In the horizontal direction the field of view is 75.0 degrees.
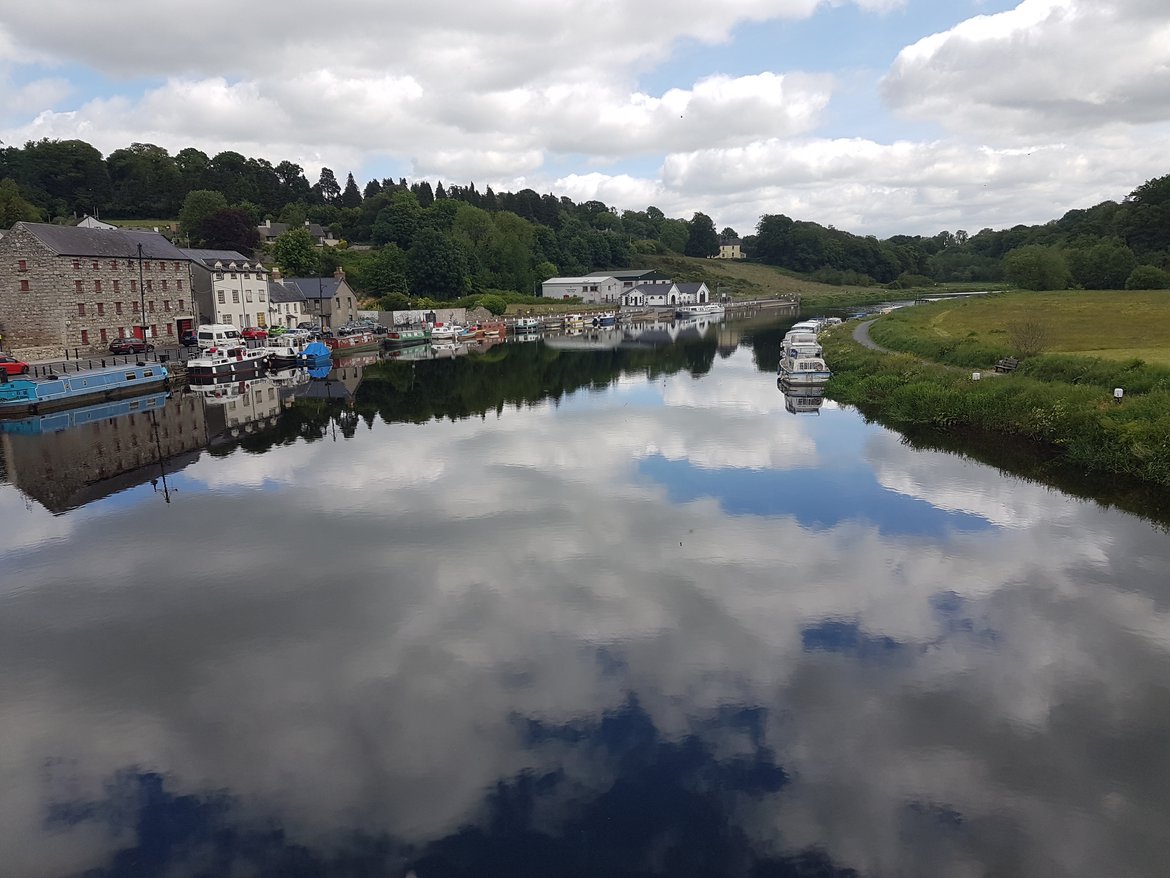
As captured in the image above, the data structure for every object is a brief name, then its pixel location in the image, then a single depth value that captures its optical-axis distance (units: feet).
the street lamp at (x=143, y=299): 155.33
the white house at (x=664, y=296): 385.50
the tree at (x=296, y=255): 273.13
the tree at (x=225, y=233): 284.00
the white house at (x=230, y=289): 190.19
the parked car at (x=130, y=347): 151.94
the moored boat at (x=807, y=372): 135.74
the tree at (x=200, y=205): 309.83
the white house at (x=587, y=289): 381.81
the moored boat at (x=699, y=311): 361.10
